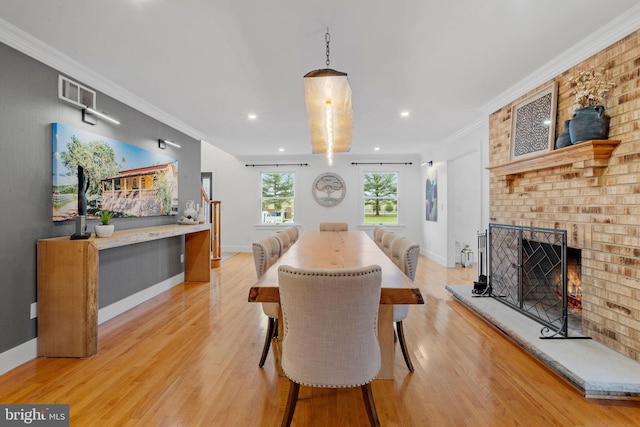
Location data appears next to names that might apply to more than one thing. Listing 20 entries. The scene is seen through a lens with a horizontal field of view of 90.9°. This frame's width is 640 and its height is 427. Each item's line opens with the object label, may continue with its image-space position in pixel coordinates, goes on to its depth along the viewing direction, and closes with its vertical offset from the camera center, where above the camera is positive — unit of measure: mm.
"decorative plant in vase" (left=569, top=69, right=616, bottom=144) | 2324 +776
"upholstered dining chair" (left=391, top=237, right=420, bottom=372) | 2258 -468
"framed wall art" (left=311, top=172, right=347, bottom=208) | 7789 +507
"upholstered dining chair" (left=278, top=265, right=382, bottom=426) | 1372 -528
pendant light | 2109 +824
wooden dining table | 1603 -386
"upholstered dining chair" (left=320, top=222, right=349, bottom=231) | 5480 -305
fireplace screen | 2707 -679
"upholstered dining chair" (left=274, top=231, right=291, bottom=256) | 3322 -364
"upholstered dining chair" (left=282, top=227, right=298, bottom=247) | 4173 -350
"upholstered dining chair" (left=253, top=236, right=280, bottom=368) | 2311 -505
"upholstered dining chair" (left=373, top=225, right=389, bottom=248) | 4223 -344
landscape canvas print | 2709 +349
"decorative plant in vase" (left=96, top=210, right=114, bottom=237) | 2785 -171
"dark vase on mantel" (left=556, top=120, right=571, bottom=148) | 2604 +602
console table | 2441 -681
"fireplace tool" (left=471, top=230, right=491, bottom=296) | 3734 -853
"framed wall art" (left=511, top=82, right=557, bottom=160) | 2865 +855
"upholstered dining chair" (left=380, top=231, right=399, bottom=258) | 3344 -358
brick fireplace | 2131 -4
